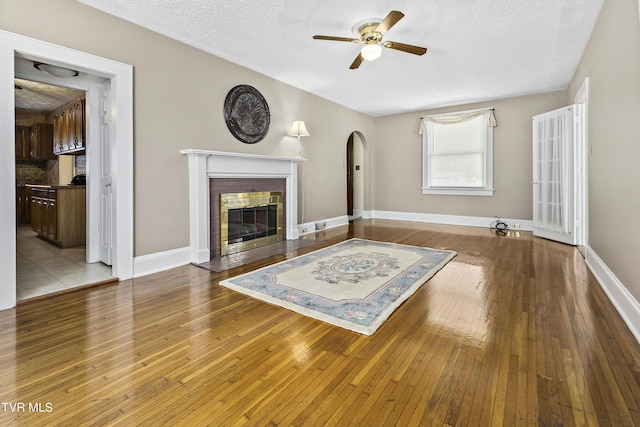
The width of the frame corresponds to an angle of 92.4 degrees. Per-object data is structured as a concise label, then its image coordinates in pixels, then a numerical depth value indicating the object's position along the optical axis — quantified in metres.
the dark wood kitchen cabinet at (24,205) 6.72
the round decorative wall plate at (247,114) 4.25
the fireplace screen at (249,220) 4.11
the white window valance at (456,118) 6.30
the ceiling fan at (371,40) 3.16
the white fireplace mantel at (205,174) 3.67
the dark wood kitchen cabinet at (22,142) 6.83
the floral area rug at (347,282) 2.30
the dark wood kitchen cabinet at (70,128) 4.98
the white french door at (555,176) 4.59
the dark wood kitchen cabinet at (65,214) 4.39
